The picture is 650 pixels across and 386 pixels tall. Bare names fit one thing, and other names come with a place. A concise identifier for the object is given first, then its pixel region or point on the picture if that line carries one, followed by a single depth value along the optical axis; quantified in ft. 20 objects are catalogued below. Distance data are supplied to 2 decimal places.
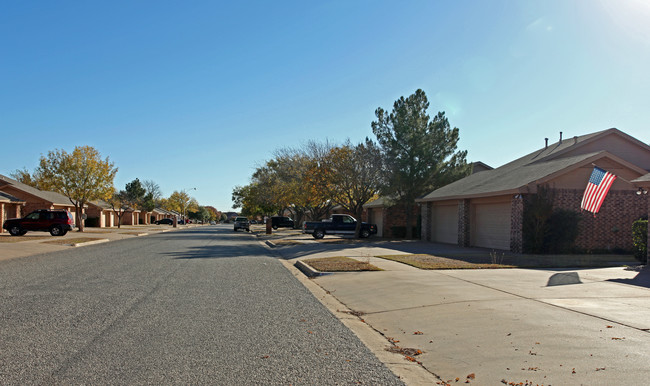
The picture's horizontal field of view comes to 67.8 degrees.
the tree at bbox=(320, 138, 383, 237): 109.81
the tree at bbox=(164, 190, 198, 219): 412.87
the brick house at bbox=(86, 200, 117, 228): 211.20
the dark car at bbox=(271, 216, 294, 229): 208.11
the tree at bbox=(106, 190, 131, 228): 213.46
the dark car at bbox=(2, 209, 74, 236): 110.11
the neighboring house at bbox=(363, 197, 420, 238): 117.57
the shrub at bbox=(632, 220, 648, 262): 53.54
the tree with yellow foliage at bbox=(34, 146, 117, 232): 146.30
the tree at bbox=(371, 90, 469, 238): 110.32
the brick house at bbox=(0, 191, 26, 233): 119.96
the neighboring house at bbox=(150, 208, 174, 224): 373.20
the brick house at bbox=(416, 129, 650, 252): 66.18
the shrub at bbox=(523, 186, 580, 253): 63.87
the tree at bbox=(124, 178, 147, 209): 236.43
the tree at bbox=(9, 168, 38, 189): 245.65
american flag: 56.65
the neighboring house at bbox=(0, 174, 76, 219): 146.27
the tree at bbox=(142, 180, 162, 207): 347.36
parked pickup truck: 113.70
